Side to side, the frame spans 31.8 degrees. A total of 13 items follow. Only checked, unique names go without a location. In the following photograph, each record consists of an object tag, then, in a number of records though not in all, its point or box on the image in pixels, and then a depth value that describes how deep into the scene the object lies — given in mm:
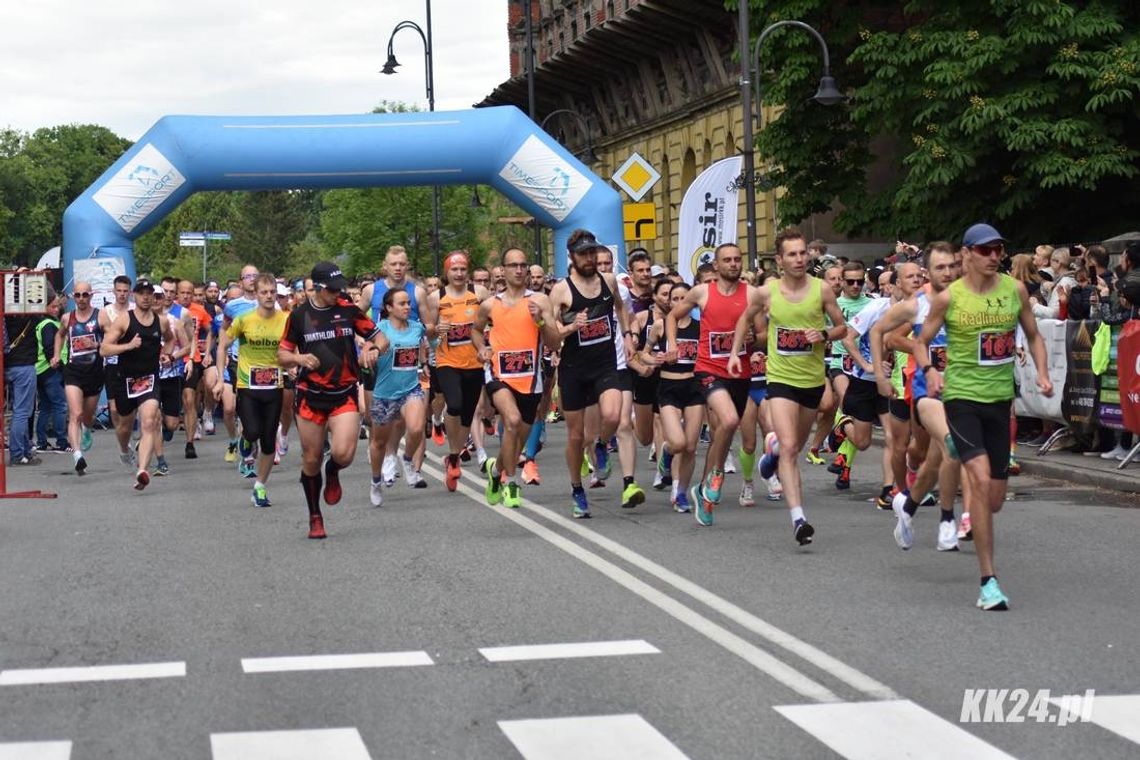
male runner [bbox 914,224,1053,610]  9672
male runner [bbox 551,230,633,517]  13570
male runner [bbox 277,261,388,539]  13039
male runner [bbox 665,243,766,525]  13320
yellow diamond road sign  28062
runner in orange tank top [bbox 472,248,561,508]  14289
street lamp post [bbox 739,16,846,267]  28688
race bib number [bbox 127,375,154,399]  18188
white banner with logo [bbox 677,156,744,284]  25891
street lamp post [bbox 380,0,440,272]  49094
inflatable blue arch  29422
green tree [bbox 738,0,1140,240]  29219
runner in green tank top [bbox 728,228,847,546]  12156
